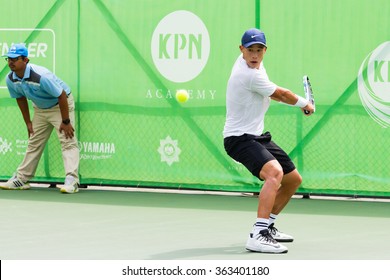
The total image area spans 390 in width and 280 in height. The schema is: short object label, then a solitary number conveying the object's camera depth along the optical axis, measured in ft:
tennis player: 43.95
